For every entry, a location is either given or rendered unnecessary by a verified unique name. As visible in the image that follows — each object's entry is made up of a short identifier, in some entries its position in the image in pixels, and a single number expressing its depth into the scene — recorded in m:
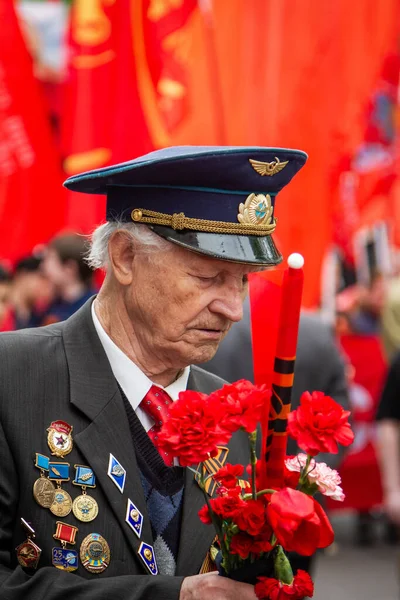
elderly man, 5.21
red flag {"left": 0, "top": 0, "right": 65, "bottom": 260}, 14.97
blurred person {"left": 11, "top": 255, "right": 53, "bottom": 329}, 16.31
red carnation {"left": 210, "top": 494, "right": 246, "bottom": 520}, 4.73
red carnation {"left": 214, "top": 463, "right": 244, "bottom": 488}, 4.93
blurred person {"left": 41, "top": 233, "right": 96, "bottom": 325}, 14.26
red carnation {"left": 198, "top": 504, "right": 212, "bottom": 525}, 4.94
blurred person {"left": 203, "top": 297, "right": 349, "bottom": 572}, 10.50
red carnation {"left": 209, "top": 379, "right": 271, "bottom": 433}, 4.66
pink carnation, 4.82
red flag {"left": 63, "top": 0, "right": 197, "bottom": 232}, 14.49
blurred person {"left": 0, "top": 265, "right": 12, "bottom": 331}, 13.60
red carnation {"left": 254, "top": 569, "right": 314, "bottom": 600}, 4.72
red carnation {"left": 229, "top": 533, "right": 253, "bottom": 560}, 4.72
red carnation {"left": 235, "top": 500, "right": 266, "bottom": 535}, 4.66
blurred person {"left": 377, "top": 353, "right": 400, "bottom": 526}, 12.04
